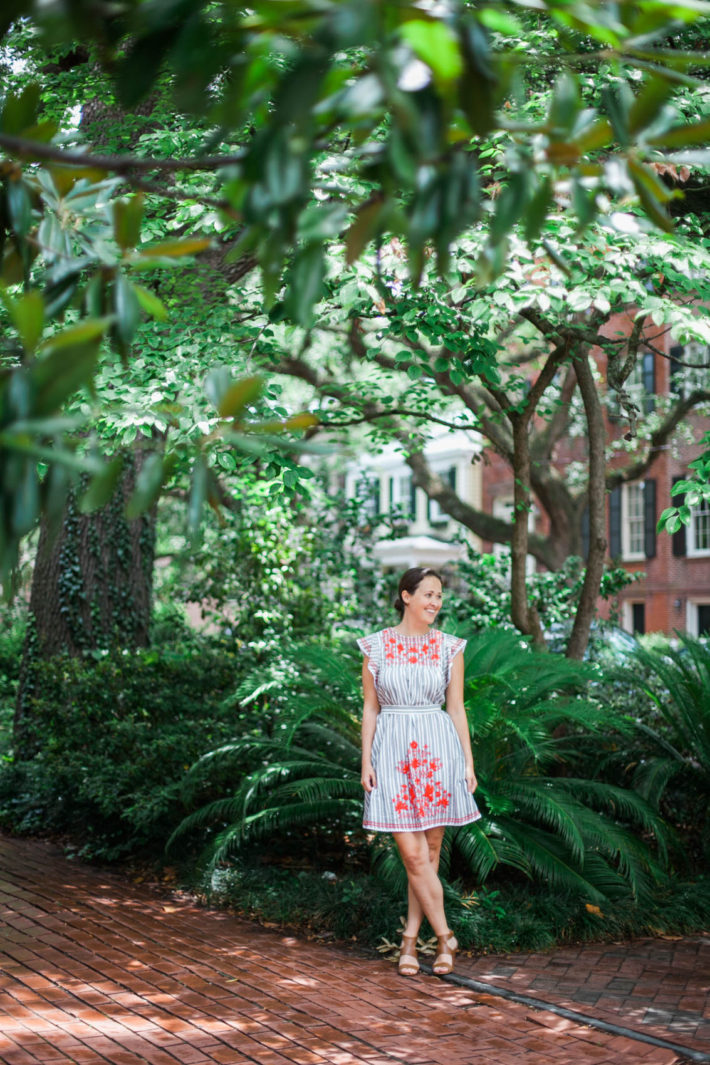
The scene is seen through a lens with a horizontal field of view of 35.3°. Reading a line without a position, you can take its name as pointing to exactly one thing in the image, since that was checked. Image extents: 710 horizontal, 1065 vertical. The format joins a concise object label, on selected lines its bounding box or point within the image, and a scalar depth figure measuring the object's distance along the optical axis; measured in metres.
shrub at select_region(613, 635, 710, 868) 7.39
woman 5.50
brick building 28.78
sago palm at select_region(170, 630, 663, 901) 6.45
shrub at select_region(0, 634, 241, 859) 7.69
